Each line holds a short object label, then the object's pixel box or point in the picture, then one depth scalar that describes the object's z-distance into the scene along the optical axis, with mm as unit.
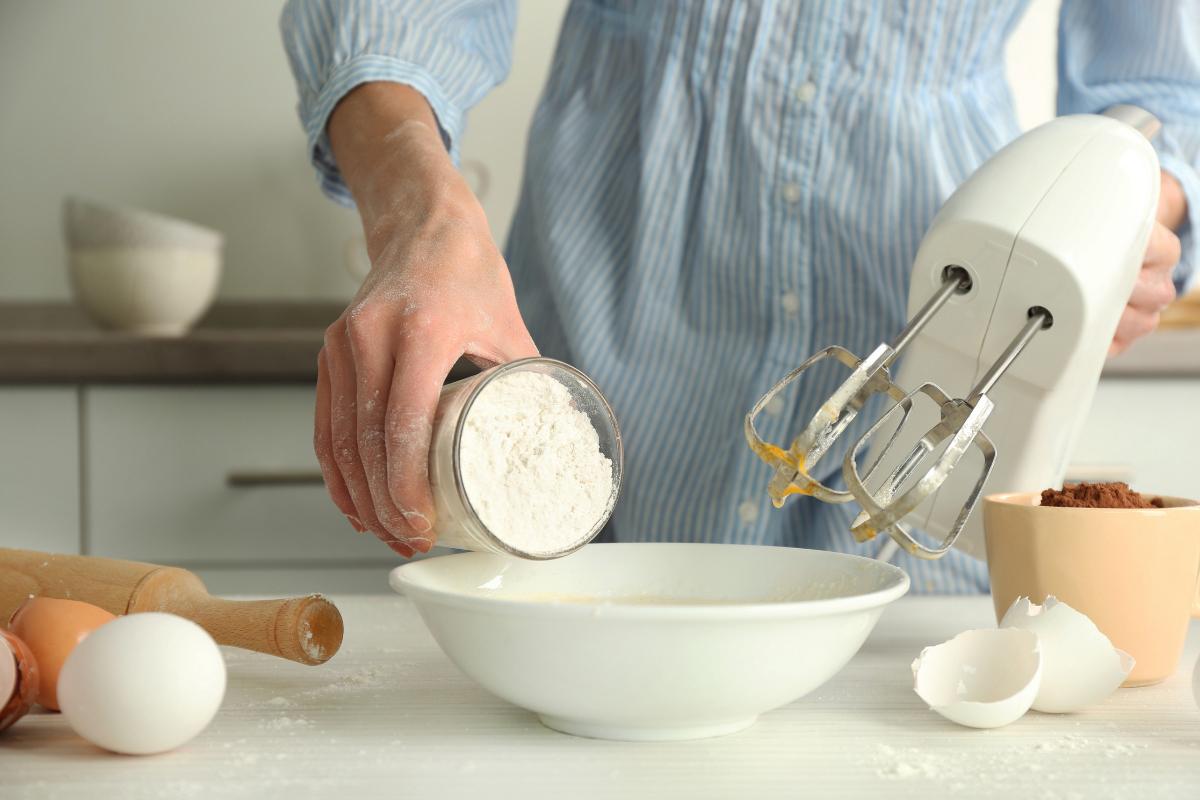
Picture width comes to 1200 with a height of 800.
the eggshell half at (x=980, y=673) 504
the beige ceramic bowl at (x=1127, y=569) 572
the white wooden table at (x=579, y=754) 438
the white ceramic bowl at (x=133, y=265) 1507
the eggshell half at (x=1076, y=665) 520
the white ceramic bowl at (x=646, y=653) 460
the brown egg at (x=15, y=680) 485
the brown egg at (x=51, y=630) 518
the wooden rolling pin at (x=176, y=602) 569
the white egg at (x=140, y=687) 455
